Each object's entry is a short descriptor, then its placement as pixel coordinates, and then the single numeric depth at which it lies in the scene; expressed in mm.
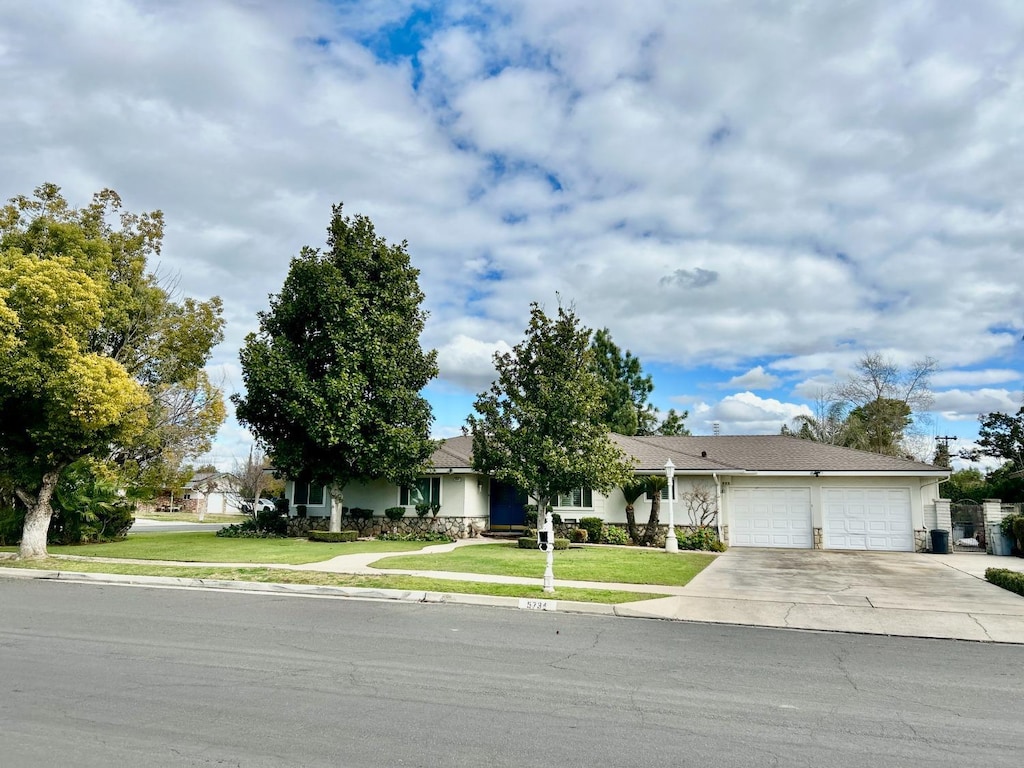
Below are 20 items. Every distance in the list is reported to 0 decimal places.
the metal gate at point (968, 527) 24031
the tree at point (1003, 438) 38594
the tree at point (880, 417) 42188
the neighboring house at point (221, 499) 60397
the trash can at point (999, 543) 22328
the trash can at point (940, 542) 23031
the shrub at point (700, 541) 22970
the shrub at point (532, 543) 21281
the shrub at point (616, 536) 24438
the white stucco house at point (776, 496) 24469
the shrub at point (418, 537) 24625
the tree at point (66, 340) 16422
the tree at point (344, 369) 23594
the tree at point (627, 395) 42625
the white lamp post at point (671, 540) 21250
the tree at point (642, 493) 23906
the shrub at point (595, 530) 24656
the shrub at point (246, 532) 25923
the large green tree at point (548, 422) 22062
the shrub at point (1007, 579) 13414
